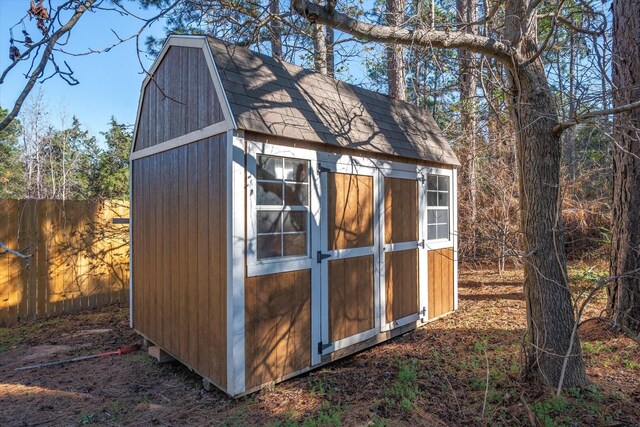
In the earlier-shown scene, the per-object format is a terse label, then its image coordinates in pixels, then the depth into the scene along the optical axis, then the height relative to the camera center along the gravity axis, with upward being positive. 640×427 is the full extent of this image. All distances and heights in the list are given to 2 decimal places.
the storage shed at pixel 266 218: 3.26 +0.00
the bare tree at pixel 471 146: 7.93 +1.54
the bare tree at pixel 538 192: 3.13 +0.21
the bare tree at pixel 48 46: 1.56 +0.92
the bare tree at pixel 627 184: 4.12 +0.37
